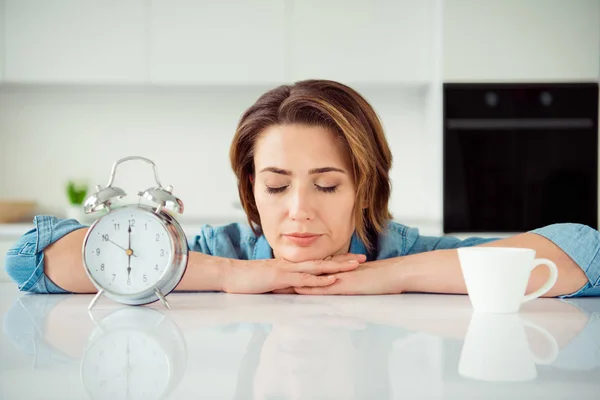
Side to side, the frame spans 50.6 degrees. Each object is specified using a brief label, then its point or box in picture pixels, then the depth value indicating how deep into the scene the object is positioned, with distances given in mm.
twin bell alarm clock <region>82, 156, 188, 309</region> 991
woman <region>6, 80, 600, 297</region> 1181
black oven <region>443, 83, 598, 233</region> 3238
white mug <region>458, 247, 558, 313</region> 923
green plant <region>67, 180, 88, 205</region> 3580
